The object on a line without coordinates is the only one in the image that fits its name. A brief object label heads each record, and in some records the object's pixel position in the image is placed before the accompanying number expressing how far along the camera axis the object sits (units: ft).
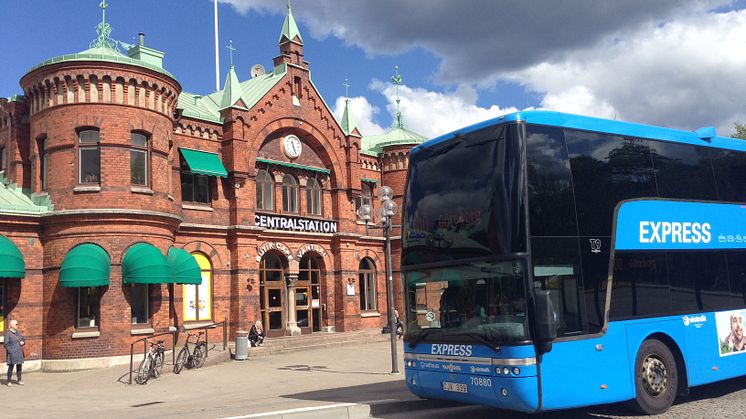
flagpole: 104.88
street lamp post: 51.31
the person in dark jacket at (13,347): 53.78
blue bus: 27.53
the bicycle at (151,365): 53.52
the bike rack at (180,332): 67.36
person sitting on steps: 77.10
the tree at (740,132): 158.30
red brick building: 65.00
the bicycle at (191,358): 59.41
